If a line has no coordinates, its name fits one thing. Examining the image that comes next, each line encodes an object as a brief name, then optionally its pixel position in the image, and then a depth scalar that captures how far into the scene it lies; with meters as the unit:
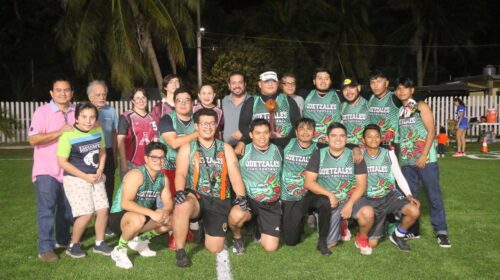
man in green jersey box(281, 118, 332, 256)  5.89
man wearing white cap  6.36
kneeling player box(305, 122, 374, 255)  5.73
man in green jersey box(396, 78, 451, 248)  5.96
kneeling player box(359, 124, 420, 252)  5.82
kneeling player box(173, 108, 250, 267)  5.50
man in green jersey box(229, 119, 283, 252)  5.79
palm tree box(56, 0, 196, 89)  19.72
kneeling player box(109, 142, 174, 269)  5.25
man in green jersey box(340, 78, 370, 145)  6.40
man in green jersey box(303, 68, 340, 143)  6.49
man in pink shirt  5.38
